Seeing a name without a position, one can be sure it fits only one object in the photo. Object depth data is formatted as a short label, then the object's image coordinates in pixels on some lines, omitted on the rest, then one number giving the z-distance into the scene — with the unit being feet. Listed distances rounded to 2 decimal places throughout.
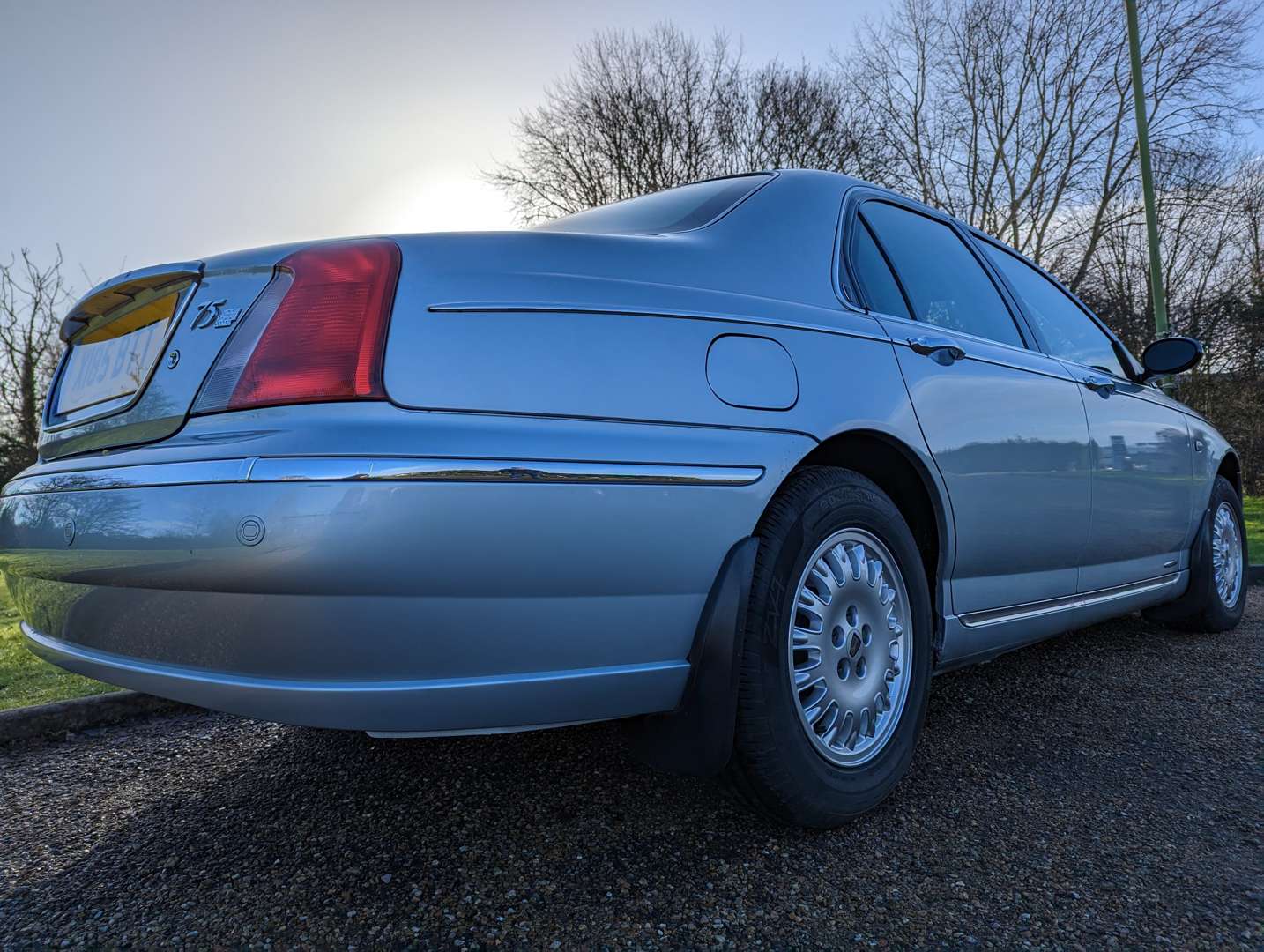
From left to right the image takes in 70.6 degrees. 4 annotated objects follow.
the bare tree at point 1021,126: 61.41
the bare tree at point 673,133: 64.54
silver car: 4.77
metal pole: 39.29
